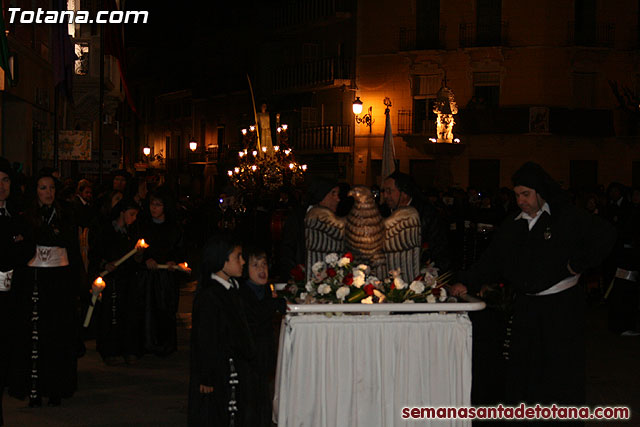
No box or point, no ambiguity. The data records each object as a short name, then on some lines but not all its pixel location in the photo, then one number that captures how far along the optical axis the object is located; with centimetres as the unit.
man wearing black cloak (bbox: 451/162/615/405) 716
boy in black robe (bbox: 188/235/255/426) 664
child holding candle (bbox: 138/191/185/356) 1158
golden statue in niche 3656
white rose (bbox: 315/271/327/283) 702
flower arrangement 678
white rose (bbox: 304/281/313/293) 699
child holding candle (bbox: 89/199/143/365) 1119
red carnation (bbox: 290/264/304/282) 721
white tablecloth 663
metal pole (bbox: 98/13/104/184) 2425
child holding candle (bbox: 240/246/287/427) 688
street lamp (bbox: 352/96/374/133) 4175
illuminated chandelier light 2894
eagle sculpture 734
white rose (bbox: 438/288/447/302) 680
